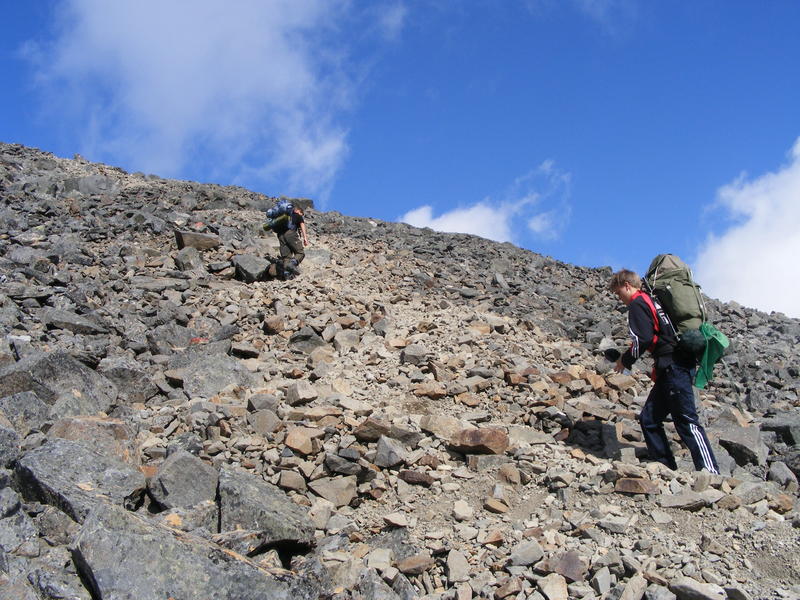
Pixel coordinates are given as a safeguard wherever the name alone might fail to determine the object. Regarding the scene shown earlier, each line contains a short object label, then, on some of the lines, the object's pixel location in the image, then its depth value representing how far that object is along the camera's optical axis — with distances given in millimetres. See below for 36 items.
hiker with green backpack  6254
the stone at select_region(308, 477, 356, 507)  5992
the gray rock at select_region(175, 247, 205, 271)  12664
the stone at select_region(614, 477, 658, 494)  5723
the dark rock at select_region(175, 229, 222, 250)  13367
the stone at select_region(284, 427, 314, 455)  6406
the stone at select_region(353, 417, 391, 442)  6688
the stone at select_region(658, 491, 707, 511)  5480
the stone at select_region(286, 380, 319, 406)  7473
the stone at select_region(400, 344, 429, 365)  8891
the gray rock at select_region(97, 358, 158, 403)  7789
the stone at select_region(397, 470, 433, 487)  6195
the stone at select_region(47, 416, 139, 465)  5801
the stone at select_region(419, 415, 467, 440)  6920
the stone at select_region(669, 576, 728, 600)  4211
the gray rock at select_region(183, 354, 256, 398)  8039
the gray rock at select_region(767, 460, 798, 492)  6773
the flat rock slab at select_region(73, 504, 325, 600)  3816
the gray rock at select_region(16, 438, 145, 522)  4508
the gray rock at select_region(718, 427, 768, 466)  7109
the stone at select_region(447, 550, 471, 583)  4859
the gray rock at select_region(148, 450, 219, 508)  5316
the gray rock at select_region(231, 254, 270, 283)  12469
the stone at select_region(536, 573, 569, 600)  4500
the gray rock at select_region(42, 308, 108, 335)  9406
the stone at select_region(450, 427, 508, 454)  6570
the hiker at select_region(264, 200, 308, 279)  13031
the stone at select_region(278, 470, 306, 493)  6031
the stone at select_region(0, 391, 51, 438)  6121
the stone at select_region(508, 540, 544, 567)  4859
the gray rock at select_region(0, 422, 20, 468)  4961
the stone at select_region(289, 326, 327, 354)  9664
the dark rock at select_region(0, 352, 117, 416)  6707
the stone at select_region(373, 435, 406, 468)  6367
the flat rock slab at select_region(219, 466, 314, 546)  5156
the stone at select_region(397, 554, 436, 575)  4977
